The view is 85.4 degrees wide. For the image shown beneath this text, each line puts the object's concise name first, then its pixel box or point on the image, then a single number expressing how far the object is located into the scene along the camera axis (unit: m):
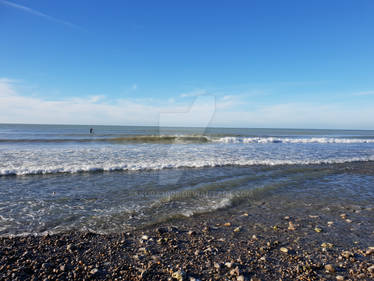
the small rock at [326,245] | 4.09
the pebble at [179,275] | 3.09
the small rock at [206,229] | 4.73
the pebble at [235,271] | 3.22
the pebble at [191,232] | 4.57
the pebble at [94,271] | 3.20
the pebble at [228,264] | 3.39
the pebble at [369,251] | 3.82
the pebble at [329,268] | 3.32
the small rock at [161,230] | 4.67
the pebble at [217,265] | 3.37
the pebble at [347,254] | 3.72
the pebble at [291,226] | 4.86
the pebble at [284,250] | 3.88
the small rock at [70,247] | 3.90
